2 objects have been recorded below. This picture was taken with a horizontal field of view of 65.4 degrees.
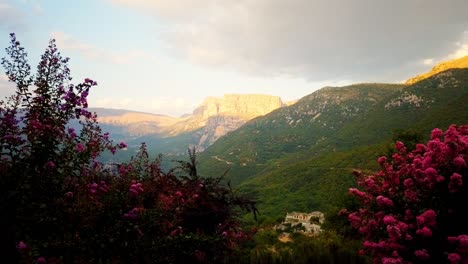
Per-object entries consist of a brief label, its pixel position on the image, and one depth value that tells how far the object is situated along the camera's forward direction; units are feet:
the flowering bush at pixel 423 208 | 17.79
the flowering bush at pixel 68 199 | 16.81
